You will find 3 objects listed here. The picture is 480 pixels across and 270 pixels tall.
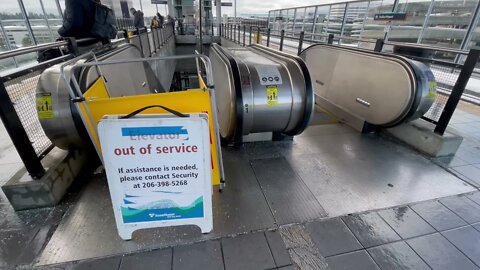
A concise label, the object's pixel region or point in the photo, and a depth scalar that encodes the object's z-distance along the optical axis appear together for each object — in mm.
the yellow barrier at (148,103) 1605
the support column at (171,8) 22272
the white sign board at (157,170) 1338
